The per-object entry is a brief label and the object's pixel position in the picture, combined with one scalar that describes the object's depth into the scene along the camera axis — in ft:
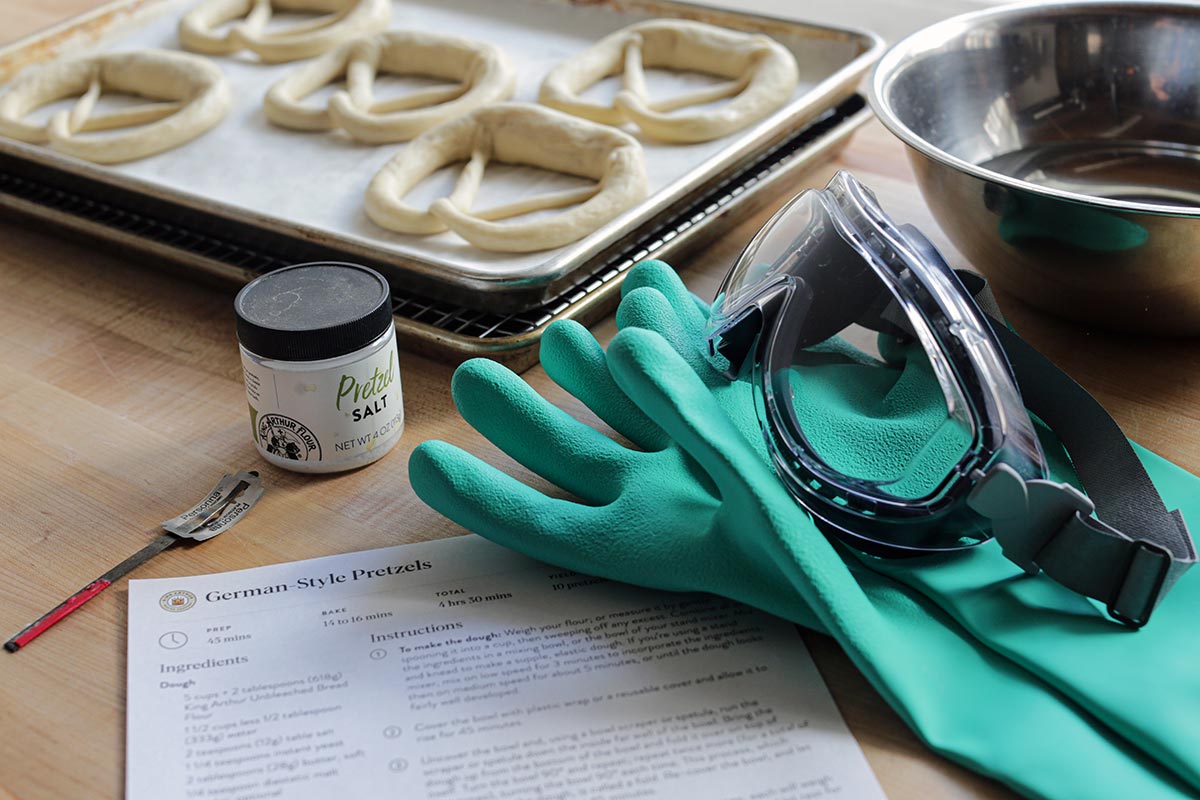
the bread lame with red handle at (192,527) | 1.87
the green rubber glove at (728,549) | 1.58
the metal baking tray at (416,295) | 2.53
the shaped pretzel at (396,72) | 3.33
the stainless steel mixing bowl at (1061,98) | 2.77
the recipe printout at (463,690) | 1.58
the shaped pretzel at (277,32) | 3.84
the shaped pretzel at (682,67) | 3.27
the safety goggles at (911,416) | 1.71
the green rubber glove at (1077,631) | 1.58
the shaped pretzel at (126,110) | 3.21
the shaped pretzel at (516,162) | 2.72
